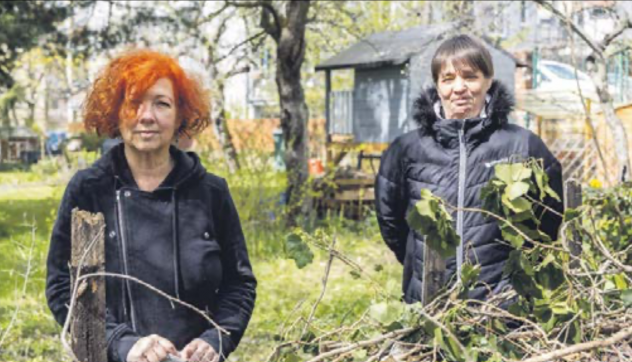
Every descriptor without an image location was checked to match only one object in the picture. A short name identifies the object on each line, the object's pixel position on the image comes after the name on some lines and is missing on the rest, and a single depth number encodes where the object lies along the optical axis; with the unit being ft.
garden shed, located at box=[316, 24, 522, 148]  49.62
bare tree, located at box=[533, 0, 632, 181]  25.54
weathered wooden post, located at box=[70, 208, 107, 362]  6.75
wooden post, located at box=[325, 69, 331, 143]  55.98
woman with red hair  8.09
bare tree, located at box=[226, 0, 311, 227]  38.83
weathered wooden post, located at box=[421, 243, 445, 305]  5.75
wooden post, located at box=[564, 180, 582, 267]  16.43
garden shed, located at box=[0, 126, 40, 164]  120.26
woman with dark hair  9.07
